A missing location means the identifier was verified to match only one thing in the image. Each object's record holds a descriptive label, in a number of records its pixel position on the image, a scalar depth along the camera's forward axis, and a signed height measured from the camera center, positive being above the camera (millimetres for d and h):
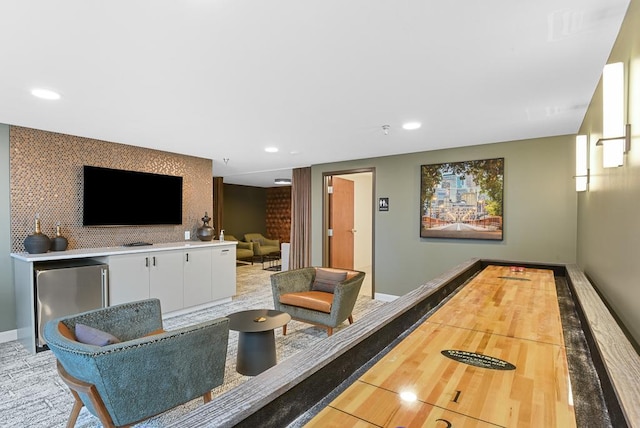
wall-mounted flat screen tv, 3986 +195
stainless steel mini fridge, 3129 -768
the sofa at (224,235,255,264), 8570 -970
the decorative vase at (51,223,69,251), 3600 -329
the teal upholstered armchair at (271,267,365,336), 3271 -890
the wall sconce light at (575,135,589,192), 2752 +433
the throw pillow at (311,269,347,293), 3744 -774
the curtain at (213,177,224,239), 7812 +280
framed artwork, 4141 +182
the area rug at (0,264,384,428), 2109 -1326
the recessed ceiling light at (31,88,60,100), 2455 +917
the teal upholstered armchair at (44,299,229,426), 1563 -806
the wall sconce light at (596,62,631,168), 1541 +490
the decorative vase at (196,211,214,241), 4988 -295
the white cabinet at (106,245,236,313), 3725 -812
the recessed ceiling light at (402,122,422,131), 3320 +911
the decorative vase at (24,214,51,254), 3359 -318
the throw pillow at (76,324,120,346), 1749 -679
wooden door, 6109 -206
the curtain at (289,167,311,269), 6191 -123
